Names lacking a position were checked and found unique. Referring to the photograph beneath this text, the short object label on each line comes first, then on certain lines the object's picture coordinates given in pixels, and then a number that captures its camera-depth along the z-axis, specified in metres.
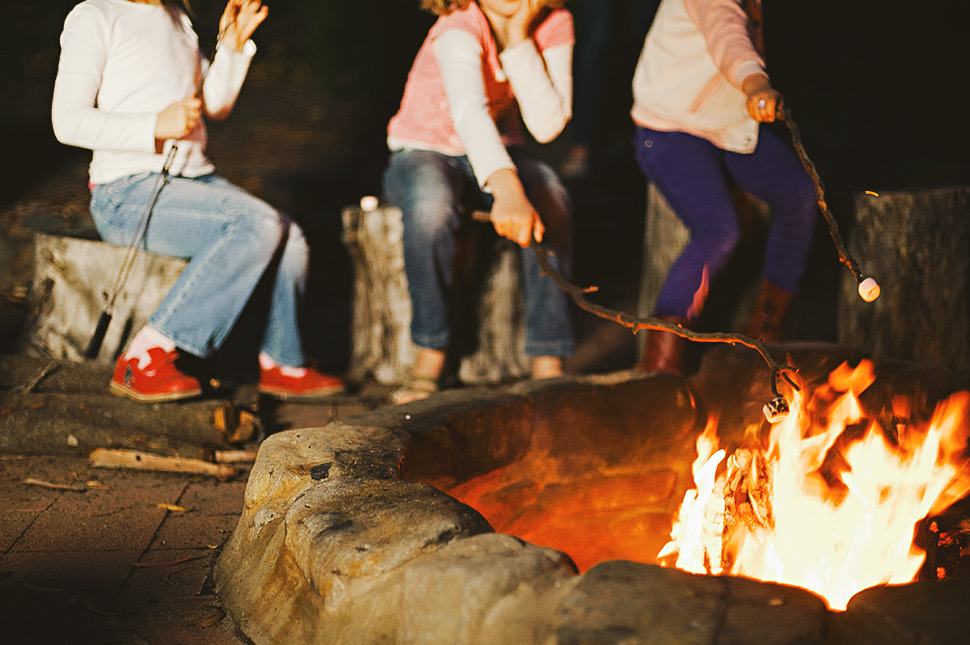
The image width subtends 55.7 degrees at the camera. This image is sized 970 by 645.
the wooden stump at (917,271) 3.35
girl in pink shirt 2.94
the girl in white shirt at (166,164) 2.88
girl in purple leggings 3.09
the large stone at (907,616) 1.32
